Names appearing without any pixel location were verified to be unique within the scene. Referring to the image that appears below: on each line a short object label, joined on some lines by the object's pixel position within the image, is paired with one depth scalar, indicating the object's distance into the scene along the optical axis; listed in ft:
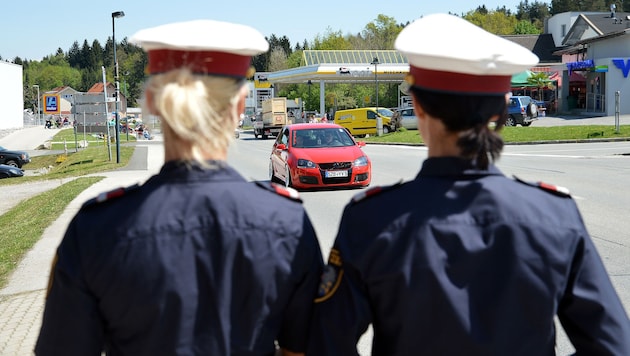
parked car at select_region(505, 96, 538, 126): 148.97
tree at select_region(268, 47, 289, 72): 412.16
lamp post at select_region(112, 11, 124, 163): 109.36
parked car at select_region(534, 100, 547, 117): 186.13
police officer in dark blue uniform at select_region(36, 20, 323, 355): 6.83
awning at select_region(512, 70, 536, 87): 201.87
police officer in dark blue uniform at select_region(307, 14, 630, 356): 6.96
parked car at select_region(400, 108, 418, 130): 166.81
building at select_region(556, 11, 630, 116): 169.68
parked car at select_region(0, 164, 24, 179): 112.16
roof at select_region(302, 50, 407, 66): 267.78
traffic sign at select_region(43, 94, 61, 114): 173.68
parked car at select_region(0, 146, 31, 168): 134.51
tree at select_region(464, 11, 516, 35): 410.31
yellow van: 163.12
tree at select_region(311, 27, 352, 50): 384.47
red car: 53.88
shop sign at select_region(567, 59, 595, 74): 179.93
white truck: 187.42
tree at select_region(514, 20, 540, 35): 397.80
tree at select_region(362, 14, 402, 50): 365.40
